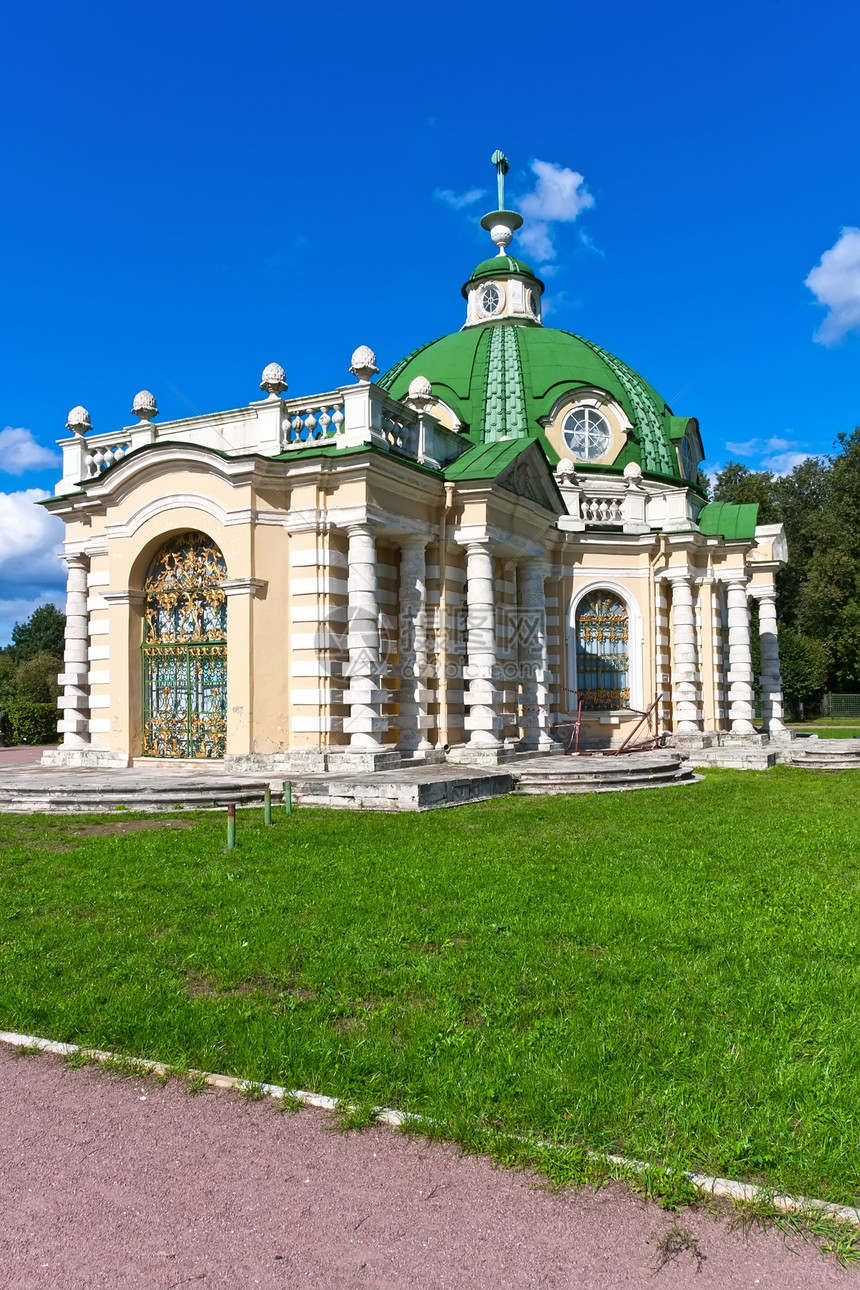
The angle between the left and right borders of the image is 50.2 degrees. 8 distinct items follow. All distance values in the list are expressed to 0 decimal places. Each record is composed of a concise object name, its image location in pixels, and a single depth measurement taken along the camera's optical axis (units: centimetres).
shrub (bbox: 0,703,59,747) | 3384
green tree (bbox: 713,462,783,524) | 5188
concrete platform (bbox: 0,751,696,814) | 1304
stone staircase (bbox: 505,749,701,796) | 1561
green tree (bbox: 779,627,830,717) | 4722
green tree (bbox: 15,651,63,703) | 4322
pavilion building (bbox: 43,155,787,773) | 1577
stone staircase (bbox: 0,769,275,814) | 1312
